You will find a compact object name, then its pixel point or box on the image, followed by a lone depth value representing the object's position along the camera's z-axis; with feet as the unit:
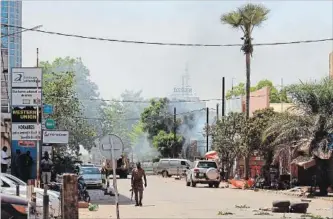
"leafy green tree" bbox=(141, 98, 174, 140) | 289.33
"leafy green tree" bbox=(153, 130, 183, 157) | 278.17
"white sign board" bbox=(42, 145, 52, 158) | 121.29
